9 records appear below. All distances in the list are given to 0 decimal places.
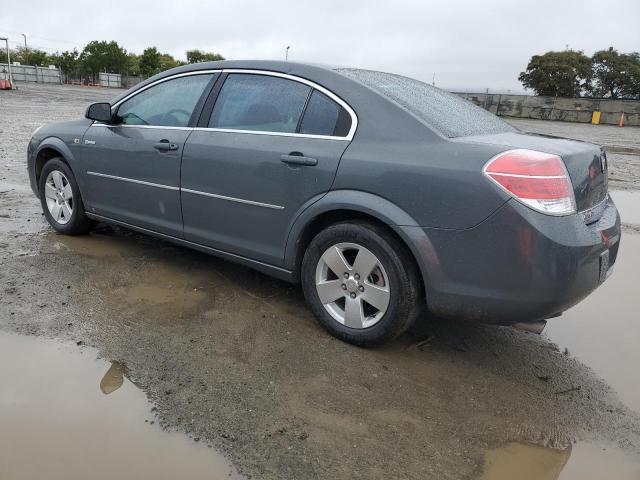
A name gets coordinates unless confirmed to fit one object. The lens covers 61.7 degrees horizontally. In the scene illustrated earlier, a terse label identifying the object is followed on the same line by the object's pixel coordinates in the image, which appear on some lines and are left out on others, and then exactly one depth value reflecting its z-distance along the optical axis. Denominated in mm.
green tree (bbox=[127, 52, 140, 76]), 74125
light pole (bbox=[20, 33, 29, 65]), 81812
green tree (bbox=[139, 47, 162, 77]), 73625
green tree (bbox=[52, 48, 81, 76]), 71062
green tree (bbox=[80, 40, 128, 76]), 69438
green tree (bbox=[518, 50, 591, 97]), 53219
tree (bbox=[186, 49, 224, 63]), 81362
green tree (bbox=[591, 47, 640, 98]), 53656
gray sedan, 2652
